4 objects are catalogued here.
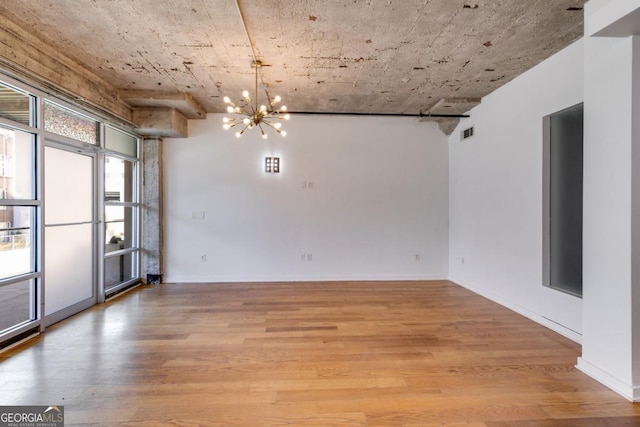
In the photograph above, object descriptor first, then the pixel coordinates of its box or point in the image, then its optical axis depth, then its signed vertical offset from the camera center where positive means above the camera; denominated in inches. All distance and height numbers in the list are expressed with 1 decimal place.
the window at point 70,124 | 124.3 +42.5
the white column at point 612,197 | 77.2 +3.3
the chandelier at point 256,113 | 124.1 +44.0
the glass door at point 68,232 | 125.8 -11.4
